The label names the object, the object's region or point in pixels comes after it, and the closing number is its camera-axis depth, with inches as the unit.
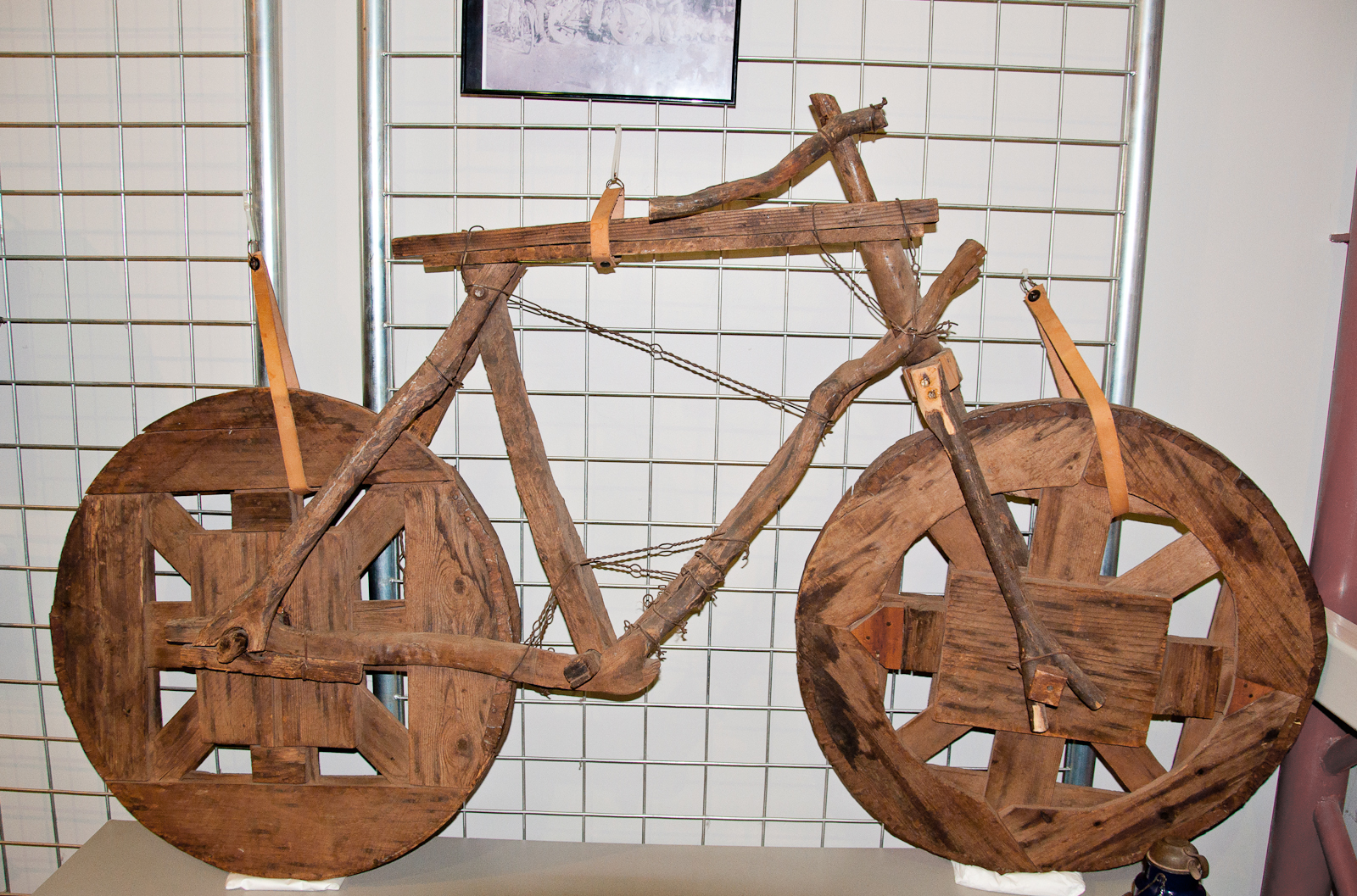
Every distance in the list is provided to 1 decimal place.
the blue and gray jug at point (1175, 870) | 42.6
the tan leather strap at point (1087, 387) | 44.7
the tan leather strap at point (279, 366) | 47.9
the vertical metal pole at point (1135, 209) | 48.1
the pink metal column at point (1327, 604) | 48.4
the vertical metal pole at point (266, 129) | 49.5
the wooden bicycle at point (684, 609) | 44.8
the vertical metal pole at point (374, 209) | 49.4
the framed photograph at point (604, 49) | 47.5
